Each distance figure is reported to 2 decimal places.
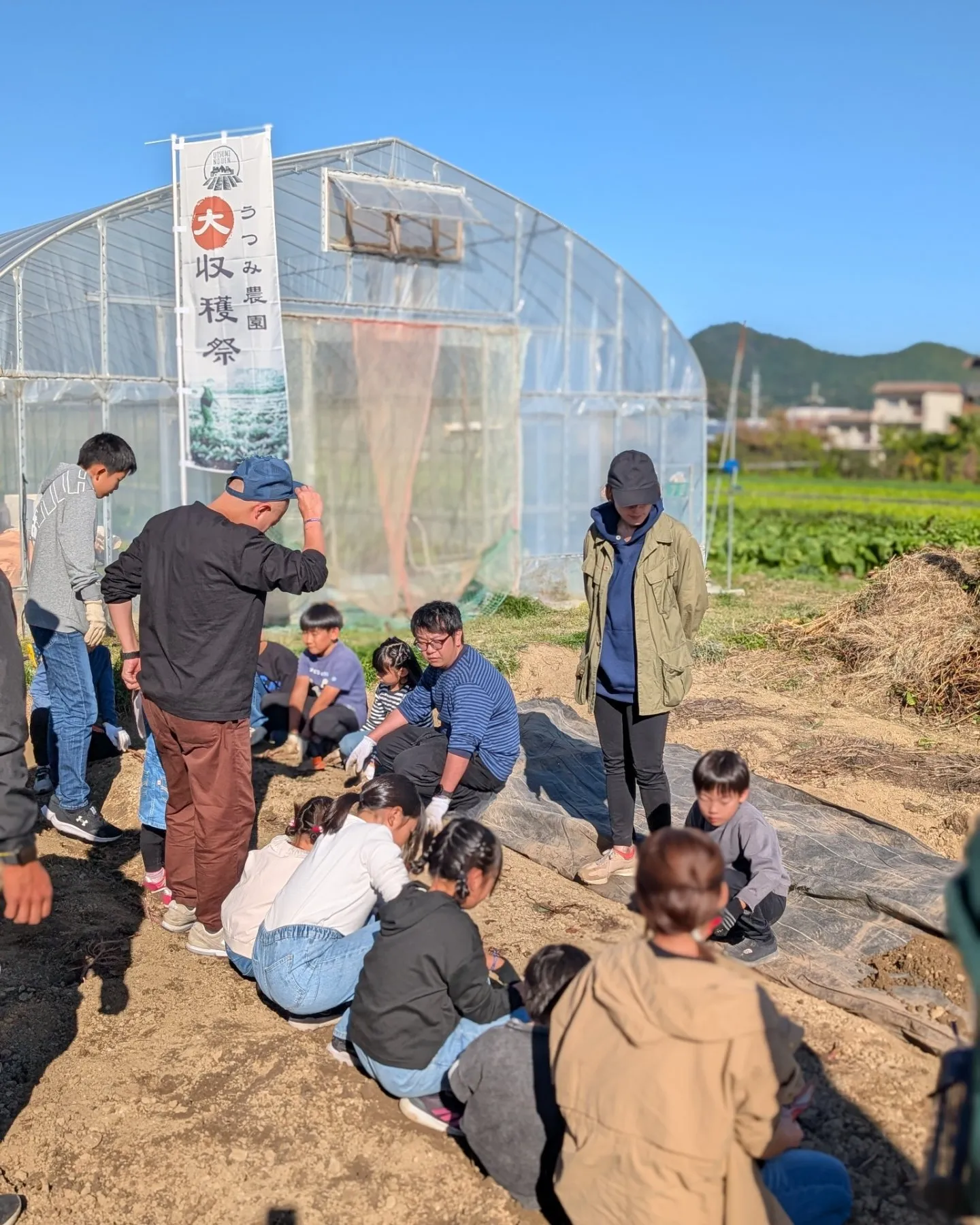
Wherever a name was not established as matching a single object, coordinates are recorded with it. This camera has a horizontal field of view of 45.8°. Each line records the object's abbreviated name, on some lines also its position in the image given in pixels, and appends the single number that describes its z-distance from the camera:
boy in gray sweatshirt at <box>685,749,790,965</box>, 3.98
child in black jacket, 3.11
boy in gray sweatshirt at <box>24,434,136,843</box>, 5.41
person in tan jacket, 2.28
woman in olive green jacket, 4.70
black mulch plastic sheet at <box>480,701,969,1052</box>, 3.85
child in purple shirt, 6.61
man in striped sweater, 5.07
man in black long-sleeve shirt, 4.04
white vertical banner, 8.73
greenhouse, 9.65
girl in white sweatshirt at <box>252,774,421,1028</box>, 3.58
